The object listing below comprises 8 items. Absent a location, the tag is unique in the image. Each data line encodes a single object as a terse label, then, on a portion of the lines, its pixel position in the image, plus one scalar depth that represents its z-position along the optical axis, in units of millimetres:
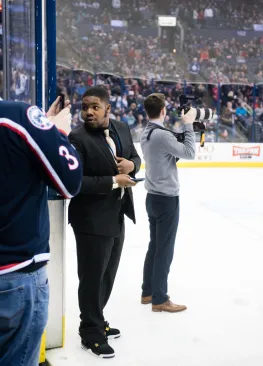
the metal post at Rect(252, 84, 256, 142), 12648
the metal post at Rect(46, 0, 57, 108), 2350
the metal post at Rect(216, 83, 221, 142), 13102
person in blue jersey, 1222
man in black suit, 2402
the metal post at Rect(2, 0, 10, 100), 2342
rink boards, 11617
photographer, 2977
